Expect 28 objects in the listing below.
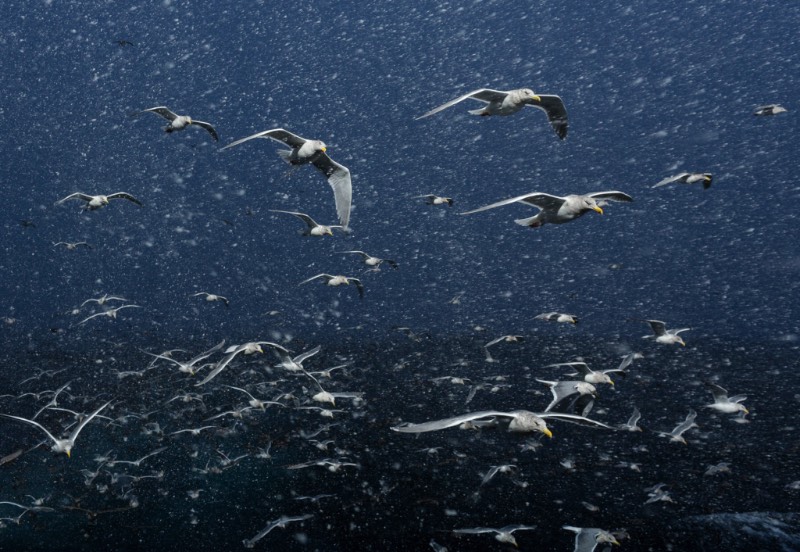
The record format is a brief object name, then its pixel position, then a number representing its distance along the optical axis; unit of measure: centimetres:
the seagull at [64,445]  760
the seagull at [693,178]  967
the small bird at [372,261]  1305
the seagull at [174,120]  962
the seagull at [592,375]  894
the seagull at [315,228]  1117
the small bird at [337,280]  1214
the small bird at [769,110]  1010
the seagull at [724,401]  952
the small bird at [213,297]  1416
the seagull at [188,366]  923
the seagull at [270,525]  866
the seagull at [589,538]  624
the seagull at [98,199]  1048
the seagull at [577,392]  744
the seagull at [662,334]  1080
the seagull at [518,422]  432
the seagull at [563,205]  721
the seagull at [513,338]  1065
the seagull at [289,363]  886
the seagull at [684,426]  991
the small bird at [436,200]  1291
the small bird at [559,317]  1063
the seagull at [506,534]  721
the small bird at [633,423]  945
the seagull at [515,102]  759
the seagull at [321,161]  823
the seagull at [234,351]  617
